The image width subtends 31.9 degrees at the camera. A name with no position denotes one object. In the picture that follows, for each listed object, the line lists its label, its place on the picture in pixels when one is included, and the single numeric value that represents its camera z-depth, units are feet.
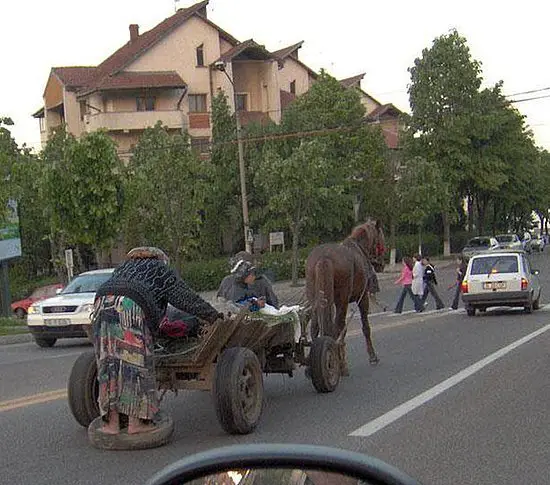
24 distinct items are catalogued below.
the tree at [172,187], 127.03
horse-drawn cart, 27.25
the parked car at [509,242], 194.70
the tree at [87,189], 105.70
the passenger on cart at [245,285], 35.76
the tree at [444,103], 205.36
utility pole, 123.75
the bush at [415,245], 199.00
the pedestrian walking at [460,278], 93.04
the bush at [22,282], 153.48
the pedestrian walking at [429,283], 92.12
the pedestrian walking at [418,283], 91.50
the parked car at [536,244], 268.78
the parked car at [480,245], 184.85
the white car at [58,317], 65.62
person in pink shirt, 92.02
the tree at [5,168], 87.35
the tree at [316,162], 138.41
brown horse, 39.55
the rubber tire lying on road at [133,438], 26.05
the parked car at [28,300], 125.70
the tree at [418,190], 177.17
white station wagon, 79.87
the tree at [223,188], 168.96
